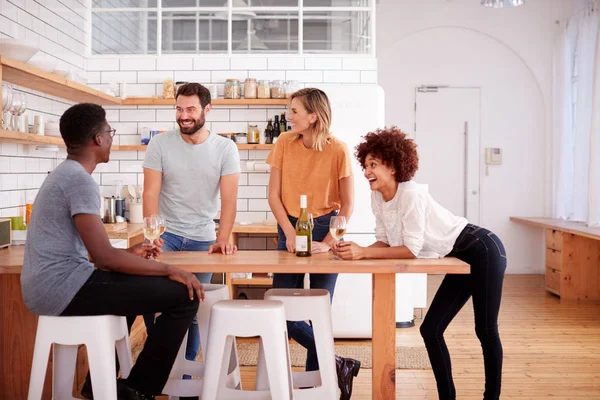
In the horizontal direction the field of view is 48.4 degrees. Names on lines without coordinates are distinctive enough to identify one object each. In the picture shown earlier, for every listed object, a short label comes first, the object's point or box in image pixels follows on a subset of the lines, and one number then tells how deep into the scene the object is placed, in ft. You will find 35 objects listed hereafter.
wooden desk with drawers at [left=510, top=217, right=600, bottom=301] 20.68
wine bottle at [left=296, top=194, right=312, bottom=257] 9.45
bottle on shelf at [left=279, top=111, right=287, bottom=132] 17.85
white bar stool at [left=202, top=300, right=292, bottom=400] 8.56
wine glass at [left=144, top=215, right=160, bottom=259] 8.97
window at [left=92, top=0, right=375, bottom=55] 18.28
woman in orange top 10.52
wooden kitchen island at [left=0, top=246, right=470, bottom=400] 8.60
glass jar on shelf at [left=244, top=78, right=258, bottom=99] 17.71
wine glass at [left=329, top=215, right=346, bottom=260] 9.18
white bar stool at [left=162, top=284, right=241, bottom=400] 10.02
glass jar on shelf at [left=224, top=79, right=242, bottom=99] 17.78
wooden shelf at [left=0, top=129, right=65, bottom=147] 11.94
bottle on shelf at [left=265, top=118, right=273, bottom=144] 17.84
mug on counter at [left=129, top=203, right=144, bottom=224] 16.87
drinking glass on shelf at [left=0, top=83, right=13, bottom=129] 12.00
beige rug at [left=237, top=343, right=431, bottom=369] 13.76
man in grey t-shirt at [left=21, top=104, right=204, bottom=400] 7.94
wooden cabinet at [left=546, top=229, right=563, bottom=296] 20.97
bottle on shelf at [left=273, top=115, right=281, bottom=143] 17.82
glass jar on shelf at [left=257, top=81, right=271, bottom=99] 17.75
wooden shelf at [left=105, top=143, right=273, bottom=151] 17.57
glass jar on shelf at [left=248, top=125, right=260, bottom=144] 17.83
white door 26.00
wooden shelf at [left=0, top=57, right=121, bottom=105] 11.97
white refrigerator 15.66
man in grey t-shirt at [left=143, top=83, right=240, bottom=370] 10.39
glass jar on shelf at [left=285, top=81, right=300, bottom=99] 17.79
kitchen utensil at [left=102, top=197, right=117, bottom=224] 16.39
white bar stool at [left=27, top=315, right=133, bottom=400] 8.28
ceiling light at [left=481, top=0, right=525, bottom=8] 19.30
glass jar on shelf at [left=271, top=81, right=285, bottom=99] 17.80
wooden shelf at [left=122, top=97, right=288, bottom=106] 17.54
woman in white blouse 8.98
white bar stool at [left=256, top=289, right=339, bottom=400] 9.41
